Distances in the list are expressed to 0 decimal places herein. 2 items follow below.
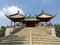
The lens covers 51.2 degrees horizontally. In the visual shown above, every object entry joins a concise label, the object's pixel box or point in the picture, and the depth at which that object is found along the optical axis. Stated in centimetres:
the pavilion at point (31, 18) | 1110
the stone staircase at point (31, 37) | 694
